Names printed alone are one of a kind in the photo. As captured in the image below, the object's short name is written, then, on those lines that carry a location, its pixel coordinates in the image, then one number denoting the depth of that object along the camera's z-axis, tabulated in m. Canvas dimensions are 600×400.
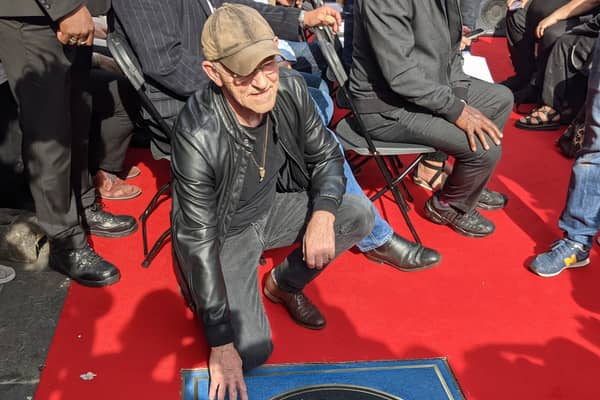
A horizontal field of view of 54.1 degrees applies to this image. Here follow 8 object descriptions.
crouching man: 2.35
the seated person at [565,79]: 5.19
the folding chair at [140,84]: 3.13
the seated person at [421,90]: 3.26
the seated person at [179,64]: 3.21
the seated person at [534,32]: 5.49
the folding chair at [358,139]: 3.53
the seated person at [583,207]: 3.29
